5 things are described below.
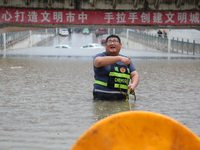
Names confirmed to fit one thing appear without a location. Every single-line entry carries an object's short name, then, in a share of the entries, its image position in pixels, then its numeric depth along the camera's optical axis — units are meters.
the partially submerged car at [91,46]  53.18
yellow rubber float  3.15
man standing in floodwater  7.97
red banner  26.12
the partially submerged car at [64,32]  76.84
